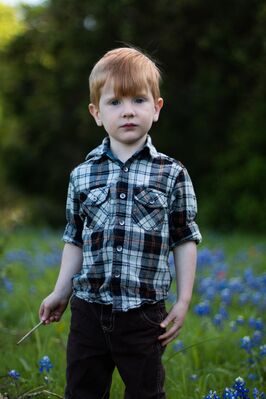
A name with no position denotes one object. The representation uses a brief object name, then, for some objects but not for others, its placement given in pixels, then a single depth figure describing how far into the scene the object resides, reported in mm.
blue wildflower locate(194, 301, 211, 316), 3914
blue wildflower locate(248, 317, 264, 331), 3978
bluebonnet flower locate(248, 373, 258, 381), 3246
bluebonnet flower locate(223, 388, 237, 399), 2586
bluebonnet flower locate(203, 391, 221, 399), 2593
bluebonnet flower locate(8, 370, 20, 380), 2814
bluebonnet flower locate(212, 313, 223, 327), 4164
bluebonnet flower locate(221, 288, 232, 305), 5115
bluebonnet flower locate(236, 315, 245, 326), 3981
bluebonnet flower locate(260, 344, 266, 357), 3324
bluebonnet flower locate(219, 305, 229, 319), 4465
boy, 2453
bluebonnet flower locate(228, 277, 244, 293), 5562
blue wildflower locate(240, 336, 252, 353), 3409
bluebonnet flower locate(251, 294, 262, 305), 4962
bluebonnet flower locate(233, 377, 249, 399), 2593
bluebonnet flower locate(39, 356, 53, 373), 2980
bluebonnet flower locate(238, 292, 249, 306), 5144
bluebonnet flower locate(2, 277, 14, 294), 4702
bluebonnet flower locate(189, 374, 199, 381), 3258
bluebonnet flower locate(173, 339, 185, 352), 3793
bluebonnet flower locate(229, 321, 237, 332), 4173
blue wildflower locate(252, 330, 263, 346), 3750
